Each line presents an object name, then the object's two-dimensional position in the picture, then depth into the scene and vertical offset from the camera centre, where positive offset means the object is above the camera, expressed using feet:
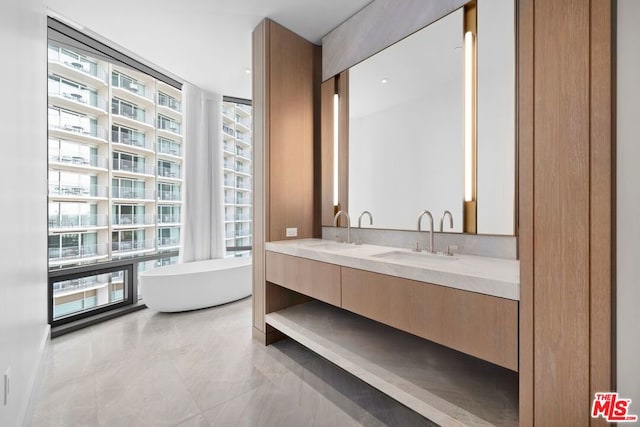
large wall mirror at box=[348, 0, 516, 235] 5.27 +1.92
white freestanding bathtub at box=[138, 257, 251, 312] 9.77 -2.74
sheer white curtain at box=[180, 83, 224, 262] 12.06 +1.47
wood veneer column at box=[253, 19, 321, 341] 7.97 +2.10
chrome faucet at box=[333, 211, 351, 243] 7.84 -0.30
